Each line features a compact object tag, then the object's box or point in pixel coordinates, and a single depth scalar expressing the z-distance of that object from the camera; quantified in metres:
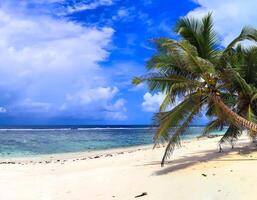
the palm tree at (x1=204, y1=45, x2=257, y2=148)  8.72
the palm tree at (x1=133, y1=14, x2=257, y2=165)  6.99
